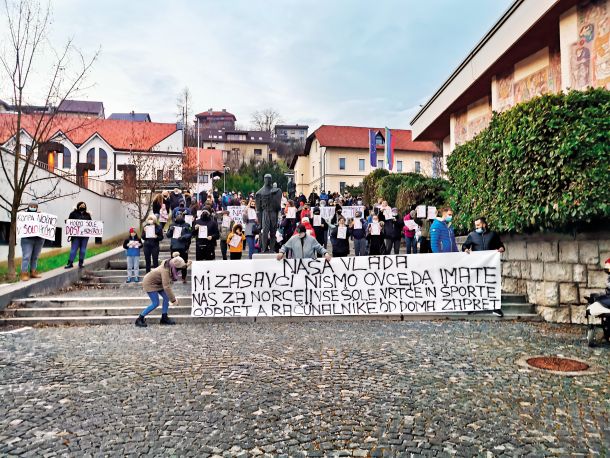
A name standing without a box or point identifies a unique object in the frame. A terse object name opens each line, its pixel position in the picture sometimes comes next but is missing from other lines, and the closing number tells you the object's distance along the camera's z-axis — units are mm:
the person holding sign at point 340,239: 13039
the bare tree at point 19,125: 12039
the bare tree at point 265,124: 113875
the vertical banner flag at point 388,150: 33850
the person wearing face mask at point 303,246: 10047
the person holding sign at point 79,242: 13391
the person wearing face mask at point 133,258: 13055
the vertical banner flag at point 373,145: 36562
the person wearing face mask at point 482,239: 10297
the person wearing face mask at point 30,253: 11875
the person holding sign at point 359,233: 14047
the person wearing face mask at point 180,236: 13055
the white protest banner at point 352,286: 9758
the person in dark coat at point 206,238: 13164
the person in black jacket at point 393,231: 14773
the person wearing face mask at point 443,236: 11750
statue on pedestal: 15383
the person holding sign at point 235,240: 12953
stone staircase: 9773
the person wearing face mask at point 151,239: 13344
